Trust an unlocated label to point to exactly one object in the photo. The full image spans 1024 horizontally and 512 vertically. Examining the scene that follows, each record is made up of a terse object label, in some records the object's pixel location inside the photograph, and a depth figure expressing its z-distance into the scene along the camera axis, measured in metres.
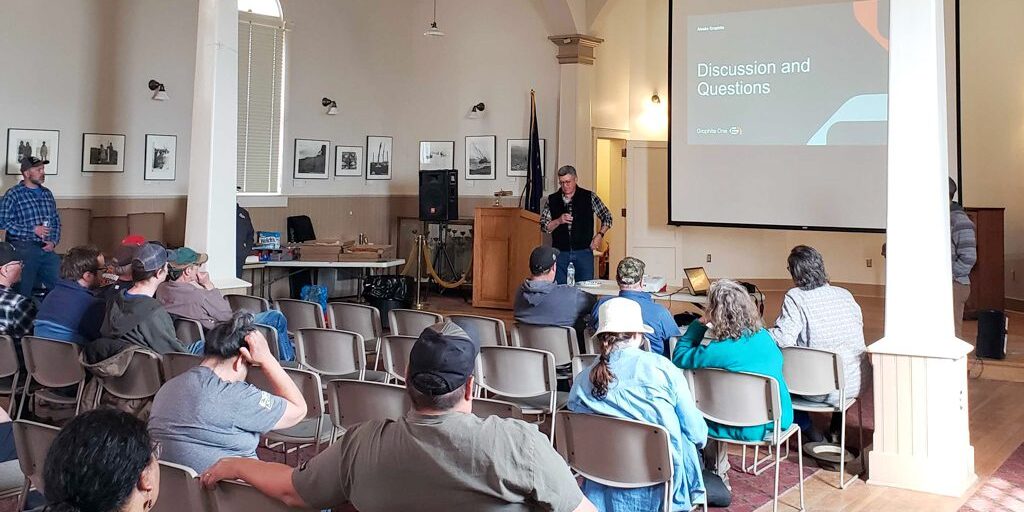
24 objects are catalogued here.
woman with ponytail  3.66
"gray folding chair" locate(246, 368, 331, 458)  4.27
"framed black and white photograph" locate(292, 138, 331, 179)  12.27
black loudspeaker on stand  12.08
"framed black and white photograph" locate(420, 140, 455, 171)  13.12
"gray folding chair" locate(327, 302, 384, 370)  6.67
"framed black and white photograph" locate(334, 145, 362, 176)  12.77
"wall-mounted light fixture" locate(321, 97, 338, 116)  12.51
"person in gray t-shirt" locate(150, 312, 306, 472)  3.24
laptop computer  7.12
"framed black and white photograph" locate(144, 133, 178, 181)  10.71
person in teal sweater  4.46
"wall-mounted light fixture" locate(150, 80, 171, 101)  10.52
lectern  10.98
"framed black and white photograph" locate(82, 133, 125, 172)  10.14
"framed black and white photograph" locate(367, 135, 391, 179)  13.13
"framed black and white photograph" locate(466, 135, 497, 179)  12.84
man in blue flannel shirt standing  8.83
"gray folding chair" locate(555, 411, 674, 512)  3.48
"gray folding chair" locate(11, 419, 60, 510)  3.21
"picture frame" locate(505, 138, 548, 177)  12.62
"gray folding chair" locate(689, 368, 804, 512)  4.32
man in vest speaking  9.16
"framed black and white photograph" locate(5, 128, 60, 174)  9.50
